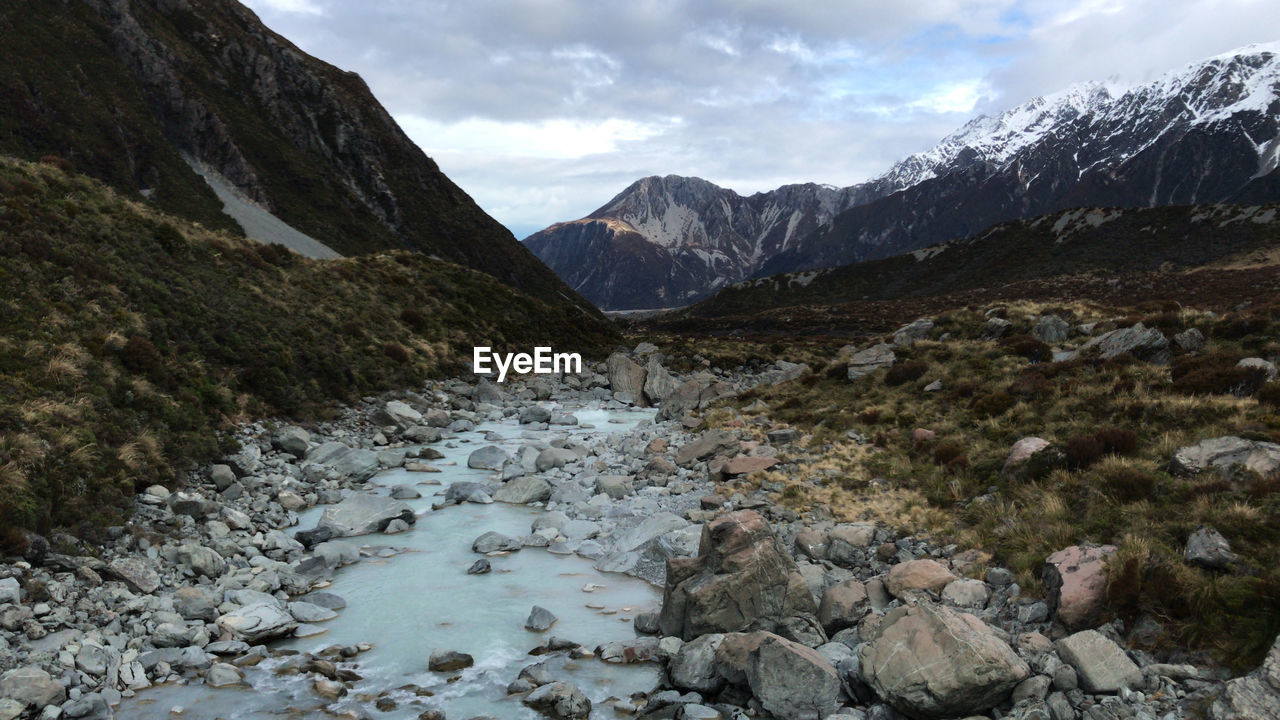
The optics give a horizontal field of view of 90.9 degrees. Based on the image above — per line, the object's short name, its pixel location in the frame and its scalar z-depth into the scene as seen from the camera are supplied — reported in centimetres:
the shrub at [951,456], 1672
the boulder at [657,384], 4412
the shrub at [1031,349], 2456
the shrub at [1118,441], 1349
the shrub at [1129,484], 1144
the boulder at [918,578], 1117
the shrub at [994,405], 1966
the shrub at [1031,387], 1955
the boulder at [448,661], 991
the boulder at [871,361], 3051
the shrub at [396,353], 3662
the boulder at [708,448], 2317
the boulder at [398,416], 2744
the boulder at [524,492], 1943
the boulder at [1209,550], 861
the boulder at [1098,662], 754
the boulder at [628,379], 4469
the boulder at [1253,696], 632
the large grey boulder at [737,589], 1035
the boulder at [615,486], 1988
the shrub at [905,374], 2731
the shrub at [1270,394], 1380
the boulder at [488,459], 2347
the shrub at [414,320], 4419
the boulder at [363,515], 1577
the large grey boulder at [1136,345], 2042
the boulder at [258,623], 1035
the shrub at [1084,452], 1354
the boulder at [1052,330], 2789
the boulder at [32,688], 785
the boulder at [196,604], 1061
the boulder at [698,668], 909
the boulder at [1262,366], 1530
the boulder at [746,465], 2025
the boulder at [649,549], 1414
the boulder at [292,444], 2080
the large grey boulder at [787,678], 832
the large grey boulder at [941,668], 762
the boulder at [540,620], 1127
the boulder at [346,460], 2047
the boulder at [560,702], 866
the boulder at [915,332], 3565
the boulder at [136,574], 1095
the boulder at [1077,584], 891
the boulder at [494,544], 1514
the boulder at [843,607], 1056
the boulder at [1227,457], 1079
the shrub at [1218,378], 1523
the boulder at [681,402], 3484
